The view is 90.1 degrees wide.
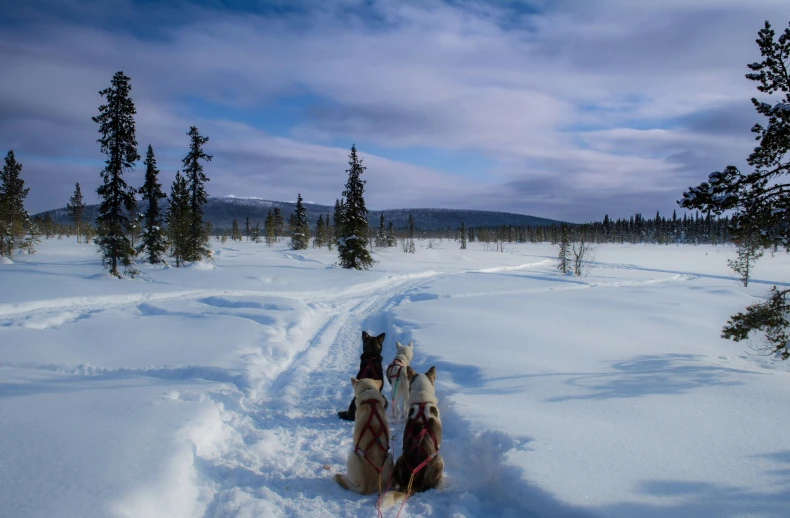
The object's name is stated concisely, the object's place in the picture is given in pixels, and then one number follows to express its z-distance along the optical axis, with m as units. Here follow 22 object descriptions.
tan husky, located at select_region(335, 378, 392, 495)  3.99
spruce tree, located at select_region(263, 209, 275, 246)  81.12
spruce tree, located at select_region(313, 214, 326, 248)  83.62
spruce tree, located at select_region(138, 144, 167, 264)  35.00
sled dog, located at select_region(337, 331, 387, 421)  5.87
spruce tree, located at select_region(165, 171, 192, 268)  32.84
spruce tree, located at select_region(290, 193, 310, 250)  64.50
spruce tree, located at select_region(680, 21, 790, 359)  7.10
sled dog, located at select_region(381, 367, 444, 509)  3.99
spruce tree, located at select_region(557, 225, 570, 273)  39.65
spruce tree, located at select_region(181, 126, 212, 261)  33.41
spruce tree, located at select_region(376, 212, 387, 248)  81.06
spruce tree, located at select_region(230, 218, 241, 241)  108.31
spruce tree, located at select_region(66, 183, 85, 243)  65.61
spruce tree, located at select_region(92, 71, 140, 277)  24.86
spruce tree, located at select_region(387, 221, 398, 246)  85.00
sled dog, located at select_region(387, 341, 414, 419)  6.00
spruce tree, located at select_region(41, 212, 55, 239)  87.94
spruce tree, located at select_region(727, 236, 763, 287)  28.00
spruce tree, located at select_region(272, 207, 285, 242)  88.81
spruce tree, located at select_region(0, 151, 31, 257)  36.84
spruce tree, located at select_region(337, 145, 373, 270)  33.06
